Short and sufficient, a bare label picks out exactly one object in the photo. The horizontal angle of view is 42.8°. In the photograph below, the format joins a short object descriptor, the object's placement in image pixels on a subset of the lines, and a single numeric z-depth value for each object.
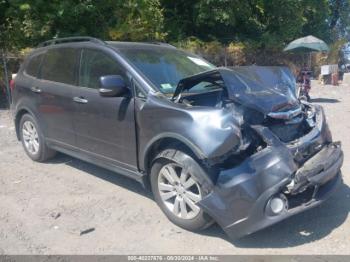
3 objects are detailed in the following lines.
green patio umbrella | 14.76
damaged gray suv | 3.88
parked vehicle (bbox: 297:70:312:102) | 13.44
